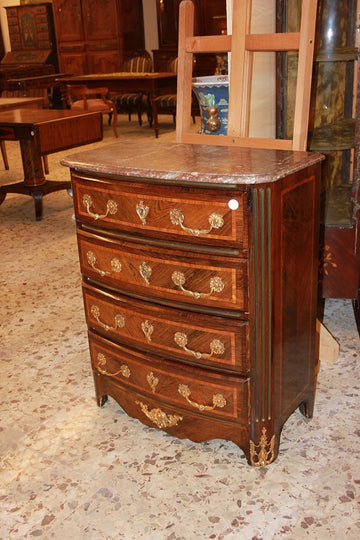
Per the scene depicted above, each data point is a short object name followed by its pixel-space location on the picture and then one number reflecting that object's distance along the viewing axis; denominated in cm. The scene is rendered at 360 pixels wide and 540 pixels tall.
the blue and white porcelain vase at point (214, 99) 249
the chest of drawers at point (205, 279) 178
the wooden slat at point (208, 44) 225
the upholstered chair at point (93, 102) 898
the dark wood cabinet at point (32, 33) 1345
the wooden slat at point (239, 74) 216
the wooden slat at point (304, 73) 197
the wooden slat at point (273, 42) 204
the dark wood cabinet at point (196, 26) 1105
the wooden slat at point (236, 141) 213
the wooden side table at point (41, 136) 500
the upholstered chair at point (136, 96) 1045
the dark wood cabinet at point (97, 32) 1250
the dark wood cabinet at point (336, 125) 275
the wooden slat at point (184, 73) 229
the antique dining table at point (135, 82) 923
